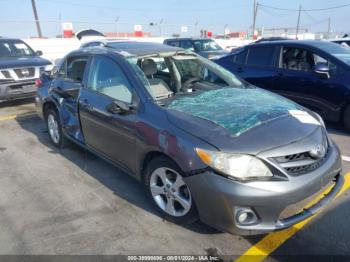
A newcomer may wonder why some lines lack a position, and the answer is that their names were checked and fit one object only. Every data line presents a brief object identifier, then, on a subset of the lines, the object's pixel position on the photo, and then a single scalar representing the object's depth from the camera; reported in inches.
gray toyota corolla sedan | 99.8
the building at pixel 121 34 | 867.4
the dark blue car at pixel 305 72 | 214.2
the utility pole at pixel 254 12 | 1592.0
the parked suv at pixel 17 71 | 306.3
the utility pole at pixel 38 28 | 726.5
